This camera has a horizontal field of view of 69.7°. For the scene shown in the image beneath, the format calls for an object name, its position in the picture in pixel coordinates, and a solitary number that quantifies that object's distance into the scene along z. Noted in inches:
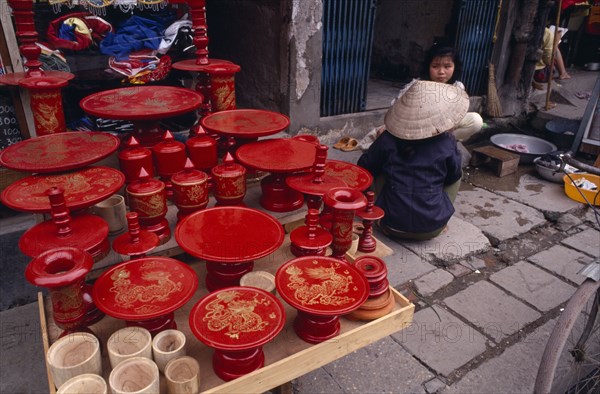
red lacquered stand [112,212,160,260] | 66.3
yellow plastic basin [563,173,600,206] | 184.1
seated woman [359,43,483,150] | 149.0
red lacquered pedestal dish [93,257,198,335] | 57.9
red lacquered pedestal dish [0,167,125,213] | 64.8
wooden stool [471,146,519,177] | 207.5
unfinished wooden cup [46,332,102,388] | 53.3
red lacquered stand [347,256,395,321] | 70.6
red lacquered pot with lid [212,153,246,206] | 77.3
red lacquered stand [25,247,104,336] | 53.9
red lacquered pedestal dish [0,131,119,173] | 71.3
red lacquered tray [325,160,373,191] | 87.8
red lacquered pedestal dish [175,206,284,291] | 65.7
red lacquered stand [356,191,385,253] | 83.2
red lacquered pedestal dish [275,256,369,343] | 61.5
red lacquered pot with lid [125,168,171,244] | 72.0
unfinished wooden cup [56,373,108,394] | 51.5
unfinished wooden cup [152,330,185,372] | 57.6
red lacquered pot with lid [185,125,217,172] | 83.0
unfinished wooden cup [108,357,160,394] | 52.4
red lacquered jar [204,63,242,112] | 94.1
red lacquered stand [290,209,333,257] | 72.3
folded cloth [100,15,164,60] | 157.2
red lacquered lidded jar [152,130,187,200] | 79.5
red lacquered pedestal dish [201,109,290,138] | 86.0
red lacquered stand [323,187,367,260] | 69.9
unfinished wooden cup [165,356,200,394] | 54.1
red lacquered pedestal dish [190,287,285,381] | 55.7
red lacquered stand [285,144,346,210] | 77.4
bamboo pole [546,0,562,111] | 266.3
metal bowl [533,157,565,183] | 200.1
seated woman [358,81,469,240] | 120.9
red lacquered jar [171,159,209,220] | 74.3
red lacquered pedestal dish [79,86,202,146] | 82.4
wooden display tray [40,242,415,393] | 58.6
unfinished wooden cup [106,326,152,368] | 56.1
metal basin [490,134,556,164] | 218.5
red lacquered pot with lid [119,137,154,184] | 74.5
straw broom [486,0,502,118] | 254.8
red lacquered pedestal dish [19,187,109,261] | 61.0
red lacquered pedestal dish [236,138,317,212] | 82.0
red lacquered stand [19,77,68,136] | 79.3
